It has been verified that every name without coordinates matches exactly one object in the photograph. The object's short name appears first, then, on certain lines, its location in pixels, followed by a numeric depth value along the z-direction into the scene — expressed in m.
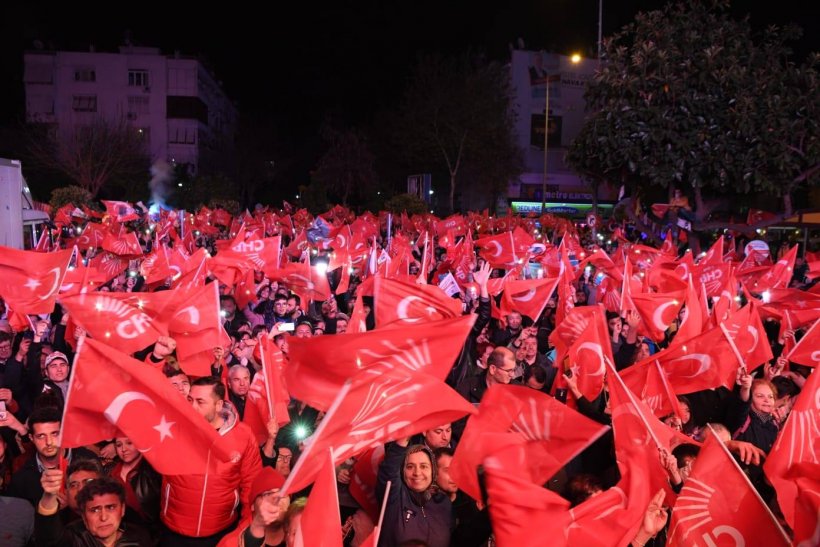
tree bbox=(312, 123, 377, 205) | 49.72
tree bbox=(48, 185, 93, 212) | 30.88
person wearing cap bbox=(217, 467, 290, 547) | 3.80
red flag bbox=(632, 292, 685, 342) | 8.70
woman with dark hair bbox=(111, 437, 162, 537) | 4.71
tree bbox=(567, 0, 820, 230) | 16.92
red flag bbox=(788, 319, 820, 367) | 7.11
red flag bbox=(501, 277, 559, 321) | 9.66
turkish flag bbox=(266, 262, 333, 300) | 11.61
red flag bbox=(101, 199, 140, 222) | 22.30
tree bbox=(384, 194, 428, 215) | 35.81
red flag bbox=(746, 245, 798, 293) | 11.73
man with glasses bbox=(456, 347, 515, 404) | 6.07
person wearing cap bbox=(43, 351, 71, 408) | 6.50
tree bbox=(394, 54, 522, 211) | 47.22
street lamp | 52.81
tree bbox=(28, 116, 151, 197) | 46.94
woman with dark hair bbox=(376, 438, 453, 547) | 4.20
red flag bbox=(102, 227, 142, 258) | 13.77
